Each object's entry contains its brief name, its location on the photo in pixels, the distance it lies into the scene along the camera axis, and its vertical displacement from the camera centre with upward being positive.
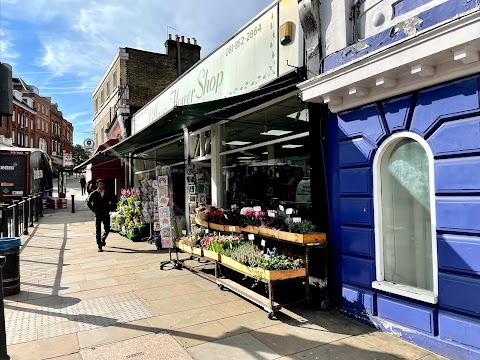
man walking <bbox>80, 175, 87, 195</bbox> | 36.00 +0.61
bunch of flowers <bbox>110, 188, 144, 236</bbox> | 11.00 -0.73
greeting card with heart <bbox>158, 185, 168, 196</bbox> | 8.33 -0.02
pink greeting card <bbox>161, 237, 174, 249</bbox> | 8.17 -1.17
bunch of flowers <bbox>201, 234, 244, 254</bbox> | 6.09 -0.91
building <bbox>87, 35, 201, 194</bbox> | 19.86 +6.59
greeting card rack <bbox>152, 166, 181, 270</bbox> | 8.20 -0.41
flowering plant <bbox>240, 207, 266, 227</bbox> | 6.03 -0.49
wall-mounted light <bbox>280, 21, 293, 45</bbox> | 5.96 +2.50
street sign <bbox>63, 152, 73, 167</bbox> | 27.00 +2.28
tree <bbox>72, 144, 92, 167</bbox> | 76.89 +8.60
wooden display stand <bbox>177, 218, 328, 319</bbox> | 4.72 -1.14
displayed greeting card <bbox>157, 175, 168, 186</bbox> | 8.34 +0.21
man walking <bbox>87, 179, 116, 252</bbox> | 9.48 -0.45
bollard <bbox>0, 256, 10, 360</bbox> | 3.48 -1.36
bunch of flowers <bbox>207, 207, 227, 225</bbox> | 6.80 -0.54
